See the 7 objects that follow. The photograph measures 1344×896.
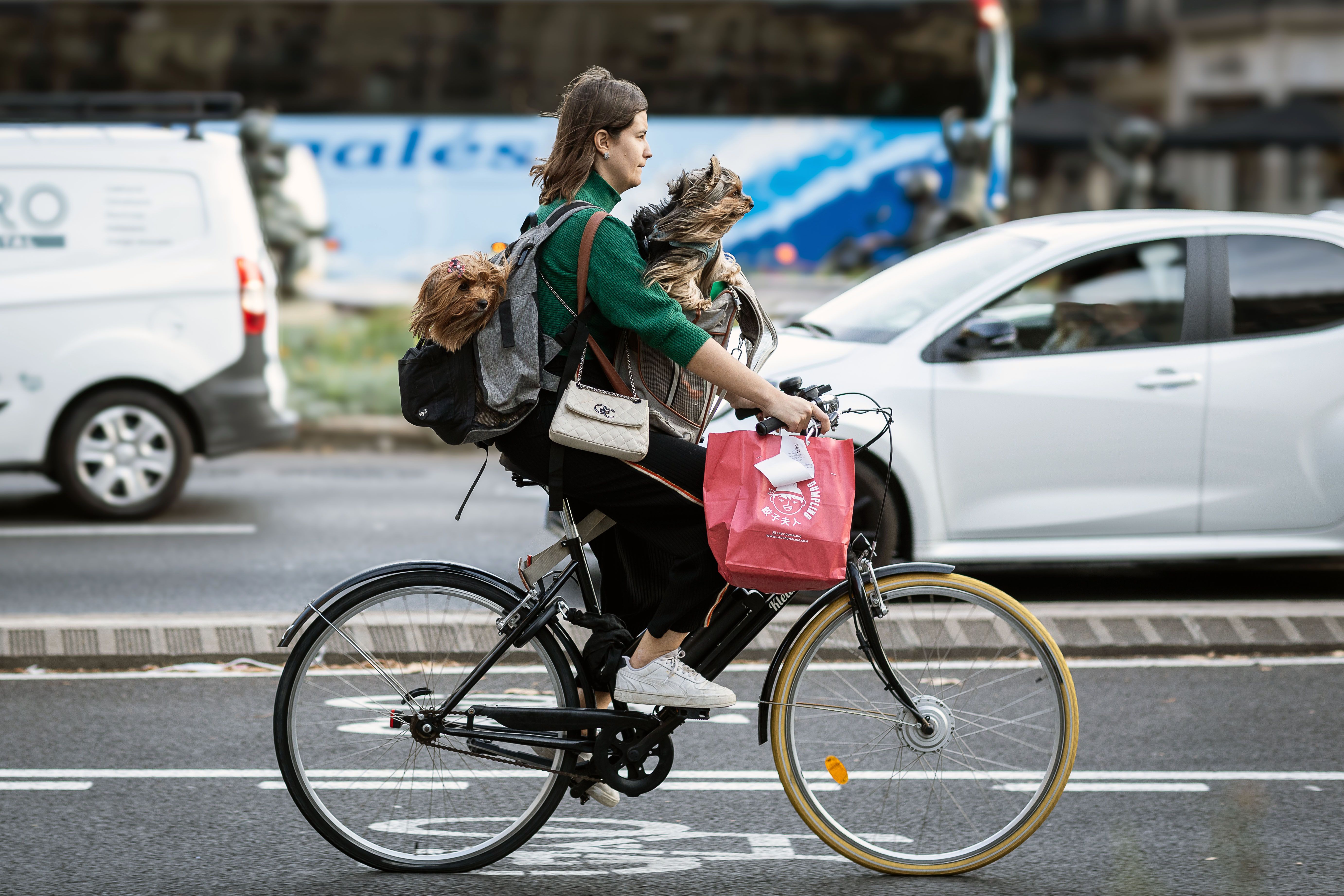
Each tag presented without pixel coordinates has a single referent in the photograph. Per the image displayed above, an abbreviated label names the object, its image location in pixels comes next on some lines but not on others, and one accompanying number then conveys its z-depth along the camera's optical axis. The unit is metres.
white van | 17.08
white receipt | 7.05
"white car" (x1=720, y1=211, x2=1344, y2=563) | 13.02
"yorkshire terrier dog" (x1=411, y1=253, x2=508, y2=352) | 6.91
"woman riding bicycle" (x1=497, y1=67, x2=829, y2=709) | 6.89
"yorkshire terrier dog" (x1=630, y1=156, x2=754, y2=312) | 6.91
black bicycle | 7.43
